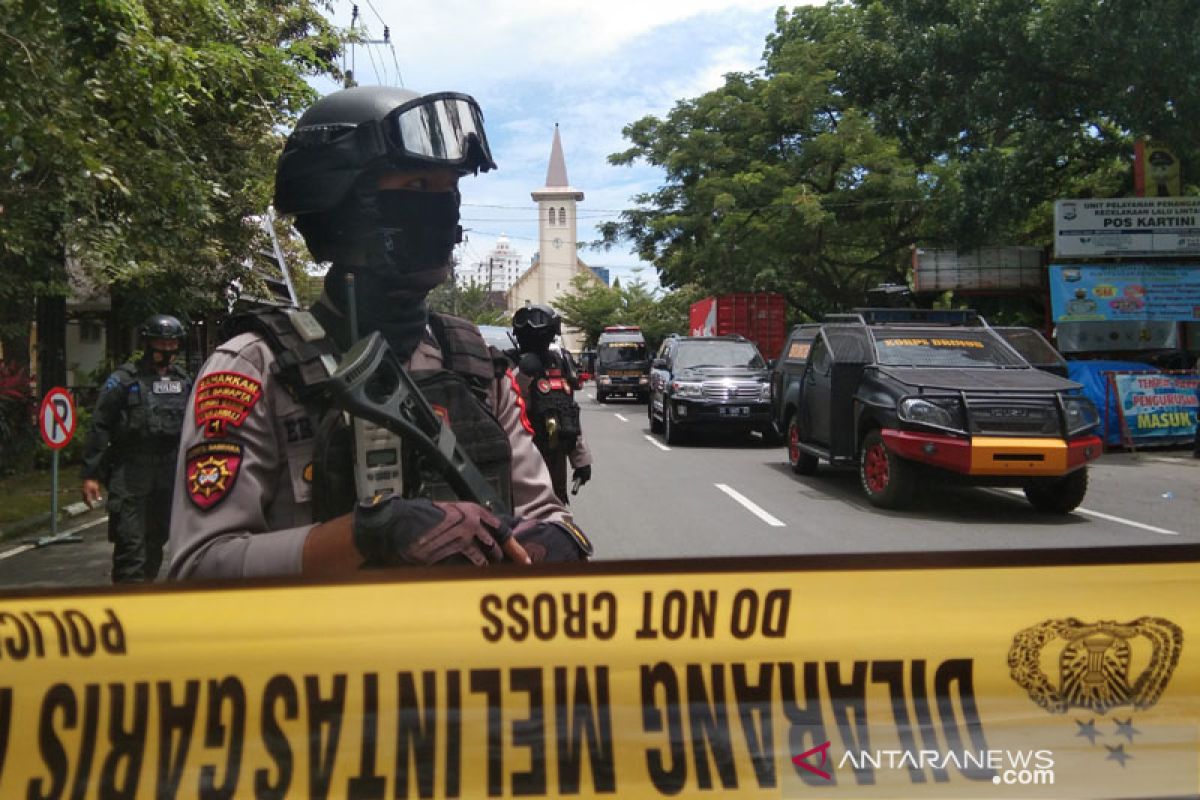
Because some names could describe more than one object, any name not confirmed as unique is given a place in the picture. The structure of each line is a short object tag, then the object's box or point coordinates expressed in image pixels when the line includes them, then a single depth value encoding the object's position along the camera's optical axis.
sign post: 8.71
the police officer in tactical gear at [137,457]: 5.17
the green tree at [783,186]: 22.55
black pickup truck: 8.19
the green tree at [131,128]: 5.34
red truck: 24.97
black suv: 15.35
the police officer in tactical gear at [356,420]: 1.52
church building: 90.50
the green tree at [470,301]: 46.39
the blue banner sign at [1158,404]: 14.55
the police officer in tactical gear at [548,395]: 6.80
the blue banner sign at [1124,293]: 17.03
